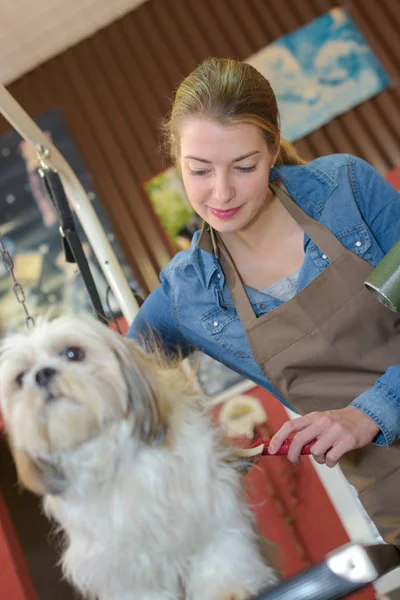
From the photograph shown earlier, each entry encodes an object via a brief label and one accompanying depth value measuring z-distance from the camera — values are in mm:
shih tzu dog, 975
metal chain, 1149
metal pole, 1475
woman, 1206
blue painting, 3312
